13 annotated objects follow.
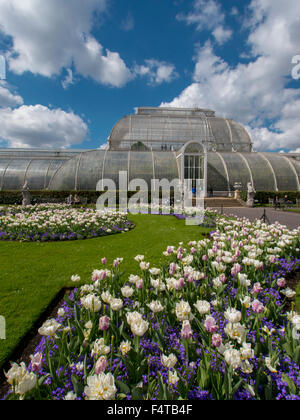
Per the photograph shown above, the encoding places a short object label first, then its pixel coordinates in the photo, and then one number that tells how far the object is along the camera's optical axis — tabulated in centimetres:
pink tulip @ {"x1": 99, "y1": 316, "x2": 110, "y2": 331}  189
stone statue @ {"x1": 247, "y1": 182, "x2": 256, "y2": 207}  2351
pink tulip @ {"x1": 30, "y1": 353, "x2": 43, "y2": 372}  157
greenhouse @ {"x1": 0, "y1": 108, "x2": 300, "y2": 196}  2972
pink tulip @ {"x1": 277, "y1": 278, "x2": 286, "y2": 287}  280
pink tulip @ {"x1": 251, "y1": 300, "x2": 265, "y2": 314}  203
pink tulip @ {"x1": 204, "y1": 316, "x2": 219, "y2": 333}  174
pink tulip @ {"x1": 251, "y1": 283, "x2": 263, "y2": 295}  254
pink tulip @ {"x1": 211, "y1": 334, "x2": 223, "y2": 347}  162
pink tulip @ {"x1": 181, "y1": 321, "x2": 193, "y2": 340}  176
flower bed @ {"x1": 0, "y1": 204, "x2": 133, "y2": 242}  873
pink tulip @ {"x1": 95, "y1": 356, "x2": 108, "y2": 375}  142
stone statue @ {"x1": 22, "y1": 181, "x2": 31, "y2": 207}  1977
